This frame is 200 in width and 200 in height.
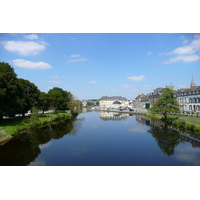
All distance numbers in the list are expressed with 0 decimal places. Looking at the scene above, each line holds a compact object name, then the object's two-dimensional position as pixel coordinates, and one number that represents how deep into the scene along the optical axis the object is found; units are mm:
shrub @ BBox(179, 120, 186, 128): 25928
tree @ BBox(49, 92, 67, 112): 49762
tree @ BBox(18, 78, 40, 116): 35603
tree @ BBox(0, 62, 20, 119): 23983
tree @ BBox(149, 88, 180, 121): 31450
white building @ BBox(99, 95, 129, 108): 126688
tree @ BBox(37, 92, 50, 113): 40825
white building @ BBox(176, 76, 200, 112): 41156
